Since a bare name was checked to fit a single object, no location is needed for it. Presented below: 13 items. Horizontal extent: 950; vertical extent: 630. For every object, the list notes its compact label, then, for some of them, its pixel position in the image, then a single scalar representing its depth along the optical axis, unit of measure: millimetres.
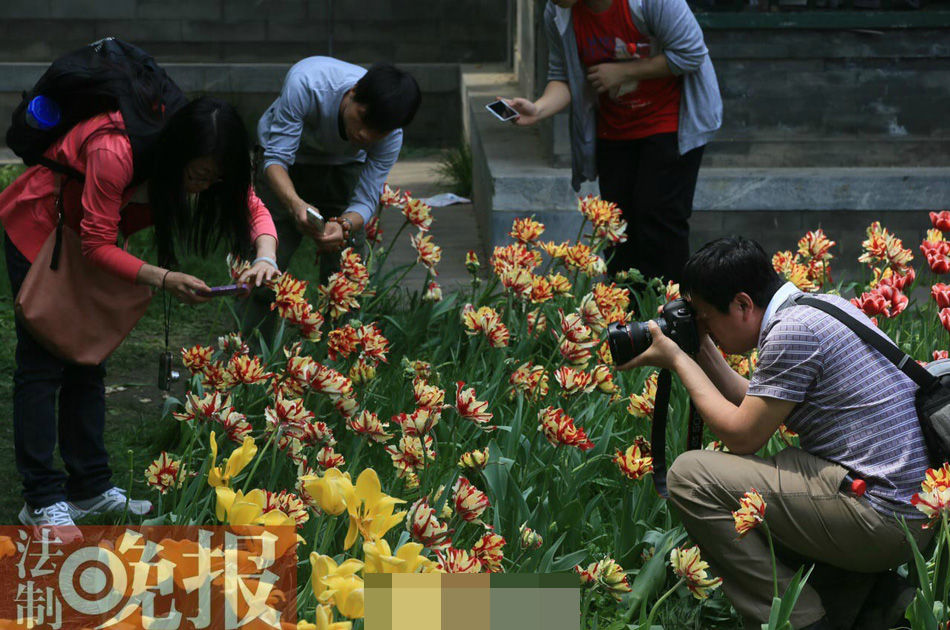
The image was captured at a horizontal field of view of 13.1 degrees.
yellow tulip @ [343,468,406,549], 6735
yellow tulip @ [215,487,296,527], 6804
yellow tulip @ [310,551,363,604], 6077
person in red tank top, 9669
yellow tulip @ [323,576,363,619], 5856
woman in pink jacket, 8222
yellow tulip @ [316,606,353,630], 6121
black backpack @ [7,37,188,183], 8242
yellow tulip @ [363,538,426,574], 6004
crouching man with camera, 7899
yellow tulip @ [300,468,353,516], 6866
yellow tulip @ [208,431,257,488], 6979
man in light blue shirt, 8919
